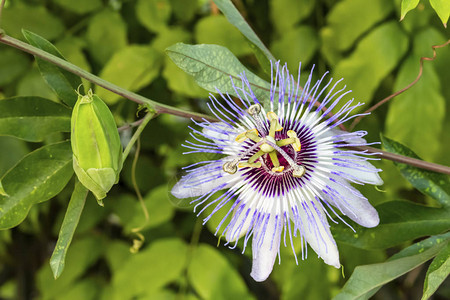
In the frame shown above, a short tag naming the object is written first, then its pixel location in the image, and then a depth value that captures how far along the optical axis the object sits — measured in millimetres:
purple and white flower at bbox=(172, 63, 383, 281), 381
